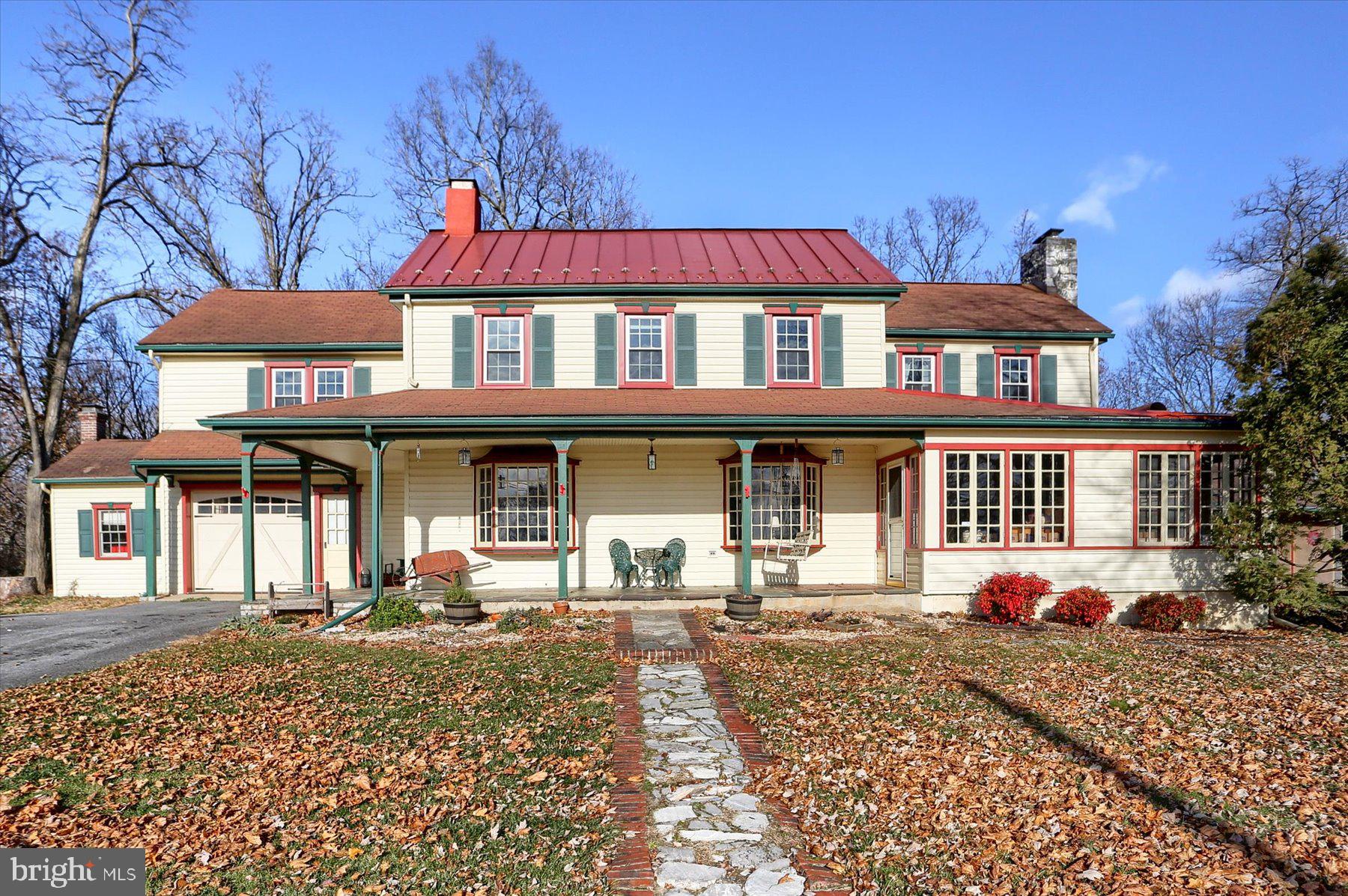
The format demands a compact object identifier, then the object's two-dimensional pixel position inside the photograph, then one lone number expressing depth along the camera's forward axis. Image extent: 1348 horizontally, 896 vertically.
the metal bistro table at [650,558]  13.89
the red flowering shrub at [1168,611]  12.00
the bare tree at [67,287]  20.30
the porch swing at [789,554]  13.81
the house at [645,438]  12.46
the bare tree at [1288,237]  22.97
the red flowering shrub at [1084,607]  11.91
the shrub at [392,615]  11.36
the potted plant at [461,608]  11.66
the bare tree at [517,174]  28.20
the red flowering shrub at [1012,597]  11.83
